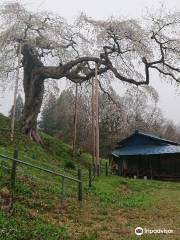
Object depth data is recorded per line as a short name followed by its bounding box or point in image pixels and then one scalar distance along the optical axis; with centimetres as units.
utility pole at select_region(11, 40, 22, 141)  1506
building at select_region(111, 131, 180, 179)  1812
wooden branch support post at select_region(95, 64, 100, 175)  1446
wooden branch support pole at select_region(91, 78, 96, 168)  1573
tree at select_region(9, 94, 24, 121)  4567
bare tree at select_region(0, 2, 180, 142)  1692
